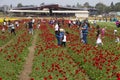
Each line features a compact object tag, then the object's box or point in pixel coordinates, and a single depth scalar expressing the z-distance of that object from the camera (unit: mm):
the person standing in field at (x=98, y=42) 14696
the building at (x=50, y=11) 73386
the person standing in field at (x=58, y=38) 14809
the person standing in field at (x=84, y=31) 15766
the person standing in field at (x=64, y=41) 14463
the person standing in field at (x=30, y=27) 20661
